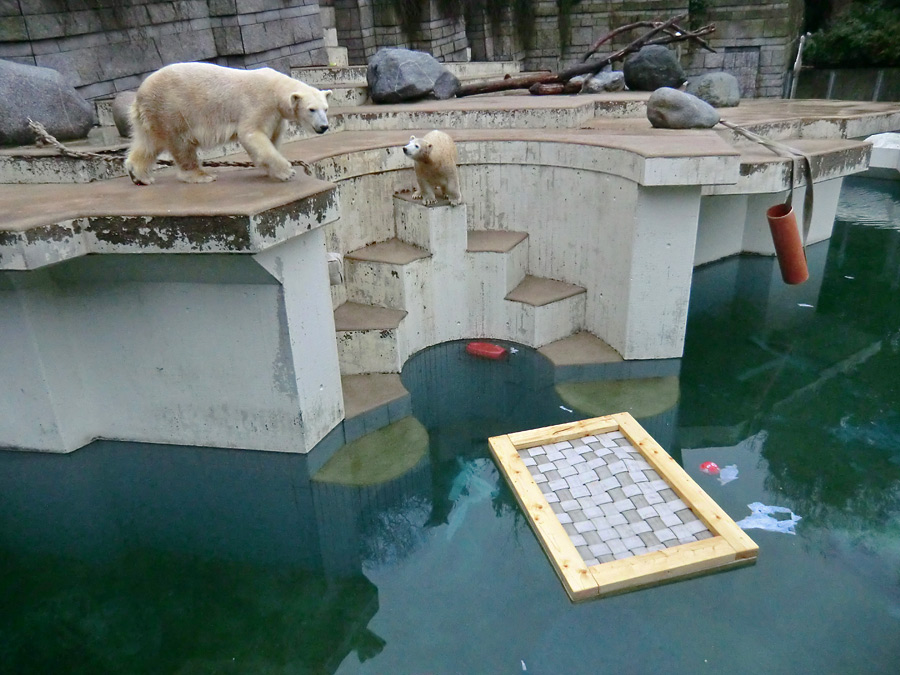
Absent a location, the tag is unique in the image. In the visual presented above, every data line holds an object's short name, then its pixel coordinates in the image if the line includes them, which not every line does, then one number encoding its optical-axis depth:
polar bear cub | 5.54
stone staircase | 5.55
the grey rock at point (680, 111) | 6.51
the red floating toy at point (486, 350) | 6.04
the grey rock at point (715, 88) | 8.68
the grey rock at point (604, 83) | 9.51
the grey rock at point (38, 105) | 5.38
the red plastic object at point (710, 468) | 4.36
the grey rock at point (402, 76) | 8.12
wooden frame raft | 3.47
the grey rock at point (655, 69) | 9.31
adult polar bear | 3.82
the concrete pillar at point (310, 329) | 4.07
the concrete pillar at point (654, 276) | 5.14
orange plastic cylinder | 4.87
